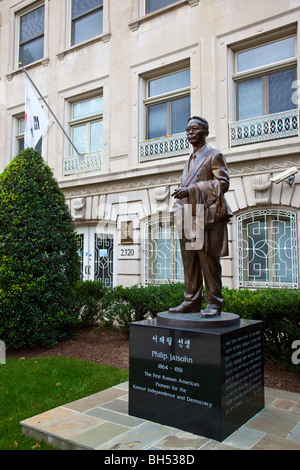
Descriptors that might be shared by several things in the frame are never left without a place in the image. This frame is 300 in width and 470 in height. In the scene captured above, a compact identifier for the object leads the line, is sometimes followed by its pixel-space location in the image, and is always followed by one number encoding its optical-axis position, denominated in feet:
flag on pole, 37.63
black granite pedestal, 12.06
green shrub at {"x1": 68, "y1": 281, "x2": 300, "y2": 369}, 18.56
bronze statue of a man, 13.92
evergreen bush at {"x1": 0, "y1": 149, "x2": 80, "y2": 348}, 23.77
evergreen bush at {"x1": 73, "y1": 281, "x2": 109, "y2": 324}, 28.17
